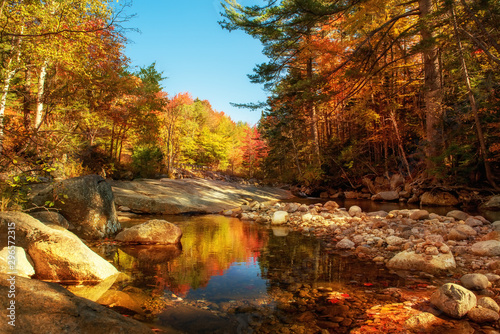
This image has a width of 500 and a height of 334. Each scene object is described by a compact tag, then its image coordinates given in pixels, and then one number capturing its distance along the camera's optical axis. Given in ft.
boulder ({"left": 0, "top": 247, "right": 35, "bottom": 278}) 8.92
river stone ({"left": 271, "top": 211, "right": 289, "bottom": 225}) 25.43
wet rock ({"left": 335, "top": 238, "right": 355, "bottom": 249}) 16.01
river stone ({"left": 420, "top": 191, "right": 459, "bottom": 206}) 32.55
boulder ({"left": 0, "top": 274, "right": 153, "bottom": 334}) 4.56
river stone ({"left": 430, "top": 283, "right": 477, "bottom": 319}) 7.50
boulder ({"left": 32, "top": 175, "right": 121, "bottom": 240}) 18.13
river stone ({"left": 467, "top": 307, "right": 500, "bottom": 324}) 7.23
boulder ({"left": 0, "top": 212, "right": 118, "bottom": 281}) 10.07
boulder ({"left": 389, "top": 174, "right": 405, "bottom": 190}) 45.65
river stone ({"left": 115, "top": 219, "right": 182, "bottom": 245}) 17.13
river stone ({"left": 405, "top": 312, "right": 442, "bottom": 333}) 7.13
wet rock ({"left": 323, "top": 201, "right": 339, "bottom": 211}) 30.71
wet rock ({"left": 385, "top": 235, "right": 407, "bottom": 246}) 15.37
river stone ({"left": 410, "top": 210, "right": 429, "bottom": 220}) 21.27
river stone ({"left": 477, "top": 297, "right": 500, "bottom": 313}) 7.54
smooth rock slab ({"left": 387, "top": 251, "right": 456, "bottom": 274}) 11.38
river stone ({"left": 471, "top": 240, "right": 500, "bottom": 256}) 12.41
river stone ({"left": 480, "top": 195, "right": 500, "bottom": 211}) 26.22
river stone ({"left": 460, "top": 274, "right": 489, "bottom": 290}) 9.16
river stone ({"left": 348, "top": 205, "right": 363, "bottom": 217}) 25.48
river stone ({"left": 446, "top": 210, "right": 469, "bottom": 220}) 20.91
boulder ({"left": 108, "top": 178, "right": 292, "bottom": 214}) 30.29
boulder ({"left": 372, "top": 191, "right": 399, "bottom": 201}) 42.35
